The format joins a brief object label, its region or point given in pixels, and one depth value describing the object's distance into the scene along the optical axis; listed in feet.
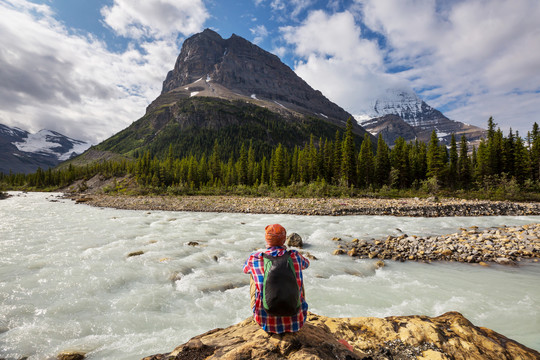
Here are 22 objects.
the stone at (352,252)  37.50
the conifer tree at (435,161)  164.55
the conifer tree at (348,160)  176.45
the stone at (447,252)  35.68
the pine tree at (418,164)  186.27
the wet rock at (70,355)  15.10
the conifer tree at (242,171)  262.67
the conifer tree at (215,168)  287.69
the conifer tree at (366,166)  187.93
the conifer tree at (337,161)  193.85
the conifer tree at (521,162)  152.97
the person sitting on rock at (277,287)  10.43
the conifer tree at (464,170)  182.70
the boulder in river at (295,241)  42.81
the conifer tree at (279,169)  224.53
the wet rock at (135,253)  35.33
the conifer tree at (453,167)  178.50
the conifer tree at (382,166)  184.75
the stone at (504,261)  32.68
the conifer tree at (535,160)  150.41
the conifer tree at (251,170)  264.31
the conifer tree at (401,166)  180.96
